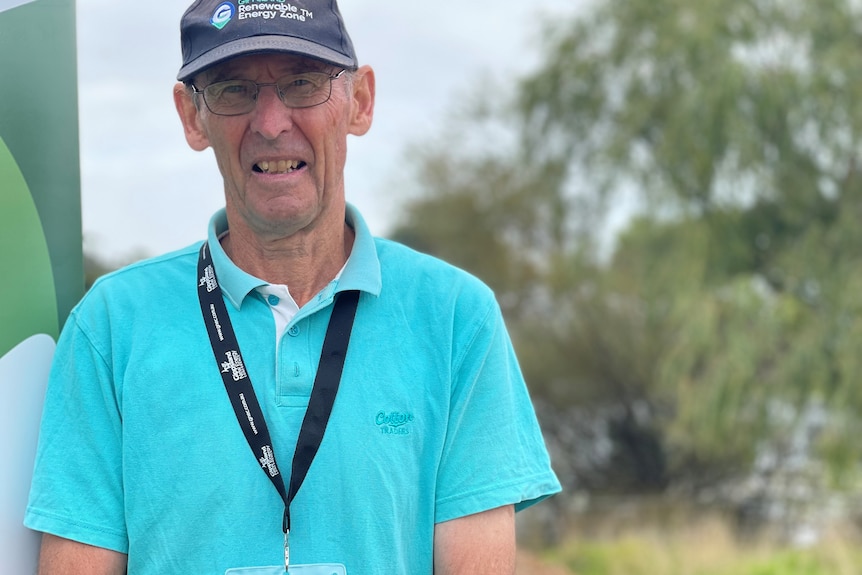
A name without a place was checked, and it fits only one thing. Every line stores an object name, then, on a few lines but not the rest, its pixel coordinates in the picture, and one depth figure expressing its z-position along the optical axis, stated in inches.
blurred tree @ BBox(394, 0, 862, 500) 512.1
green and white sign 81.8
